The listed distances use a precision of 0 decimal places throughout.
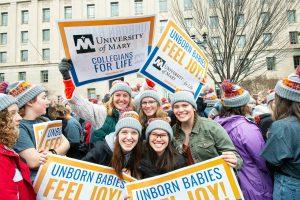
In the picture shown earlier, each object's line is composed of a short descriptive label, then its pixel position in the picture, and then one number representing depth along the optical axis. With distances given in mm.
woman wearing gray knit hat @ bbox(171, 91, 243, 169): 2261
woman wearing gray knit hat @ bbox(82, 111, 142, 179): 2308
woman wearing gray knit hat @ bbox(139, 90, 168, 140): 2860
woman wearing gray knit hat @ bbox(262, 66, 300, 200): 2018
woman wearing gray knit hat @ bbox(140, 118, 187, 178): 2274
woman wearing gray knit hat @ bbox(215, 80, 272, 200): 2304
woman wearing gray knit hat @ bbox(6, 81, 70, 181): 2102
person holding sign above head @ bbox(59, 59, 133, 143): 2834
